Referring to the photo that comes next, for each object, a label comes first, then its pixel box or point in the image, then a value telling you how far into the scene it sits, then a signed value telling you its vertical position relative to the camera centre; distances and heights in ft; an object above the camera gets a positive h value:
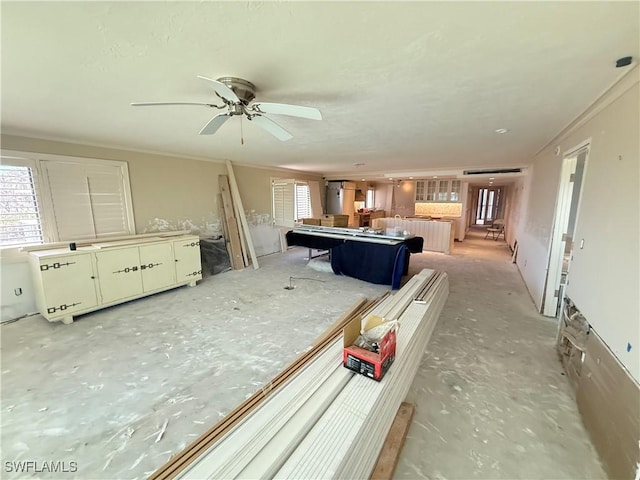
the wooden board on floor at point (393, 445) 4.25 -4.51
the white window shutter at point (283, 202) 22.04 +0.03
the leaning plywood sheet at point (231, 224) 18.01 -1.54
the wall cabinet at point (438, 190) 28.19 +1.33
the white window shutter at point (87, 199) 11.52 +0.20
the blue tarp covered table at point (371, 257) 13.97 -3.23
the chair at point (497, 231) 31.11 -3.63
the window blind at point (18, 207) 10.23 -0.17
